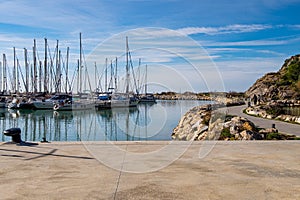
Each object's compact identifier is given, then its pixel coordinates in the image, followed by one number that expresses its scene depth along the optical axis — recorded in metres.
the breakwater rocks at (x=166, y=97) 84.94
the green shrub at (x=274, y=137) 10.42
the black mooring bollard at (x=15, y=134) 8.34
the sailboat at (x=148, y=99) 54.13
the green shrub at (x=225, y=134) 11.25
